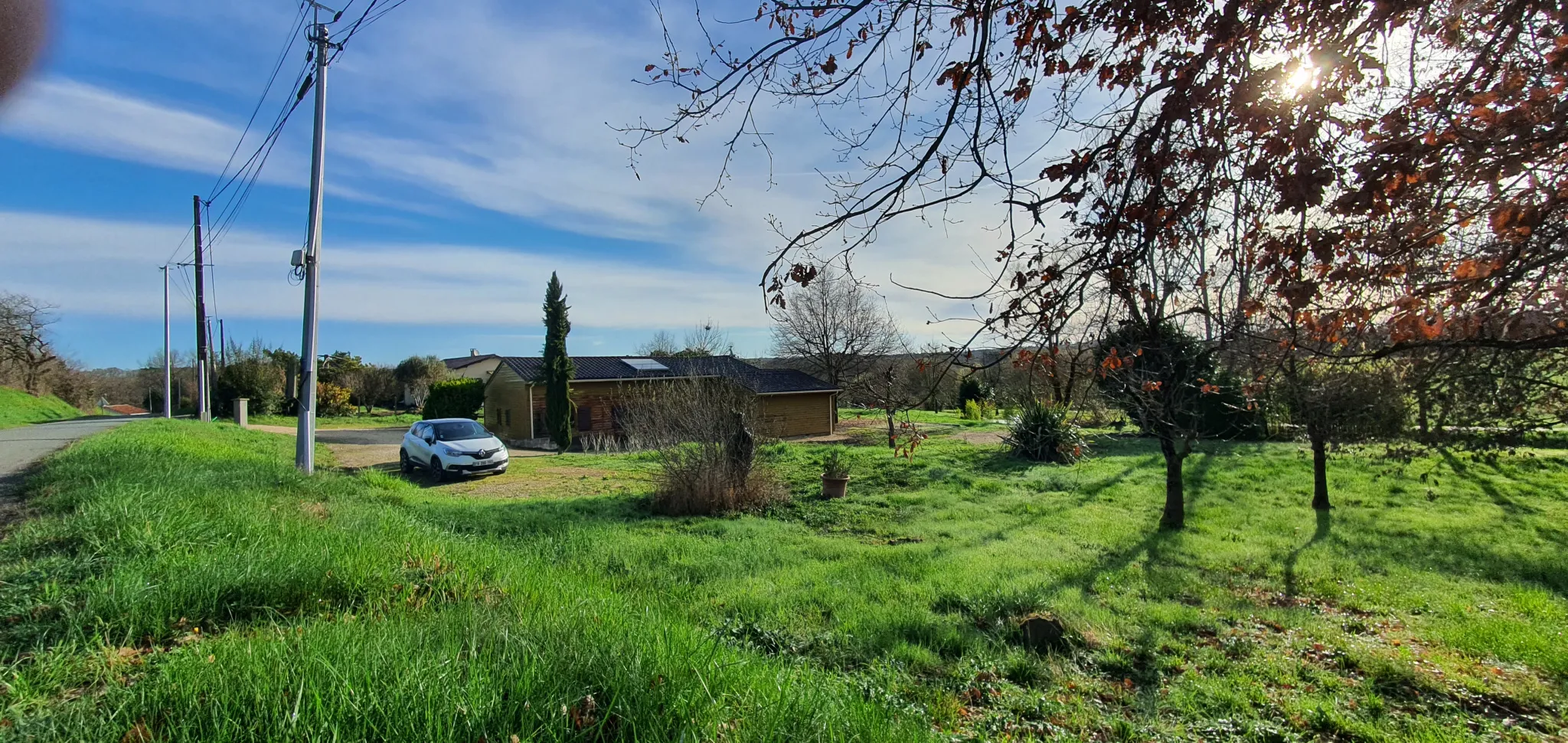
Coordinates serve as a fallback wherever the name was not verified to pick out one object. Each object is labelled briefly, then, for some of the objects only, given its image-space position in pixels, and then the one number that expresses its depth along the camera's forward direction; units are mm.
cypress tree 27250
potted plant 12914
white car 17531
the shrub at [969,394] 32744
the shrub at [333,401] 44406
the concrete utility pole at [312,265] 11617
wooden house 29406
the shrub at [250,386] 38312
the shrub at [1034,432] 16547
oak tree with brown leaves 3031
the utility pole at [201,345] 27344
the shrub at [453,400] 35875
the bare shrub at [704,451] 11508
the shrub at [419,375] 51250
